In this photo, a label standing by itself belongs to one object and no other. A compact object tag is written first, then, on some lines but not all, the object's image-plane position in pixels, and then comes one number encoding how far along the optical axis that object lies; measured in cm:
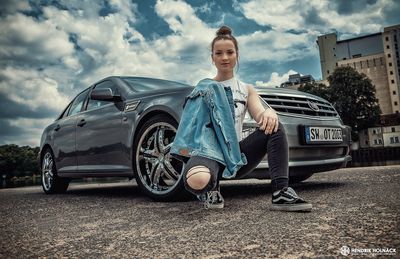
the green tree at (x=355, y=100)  3572
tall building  6675
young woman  207
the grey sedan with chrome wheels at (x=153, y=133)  317
